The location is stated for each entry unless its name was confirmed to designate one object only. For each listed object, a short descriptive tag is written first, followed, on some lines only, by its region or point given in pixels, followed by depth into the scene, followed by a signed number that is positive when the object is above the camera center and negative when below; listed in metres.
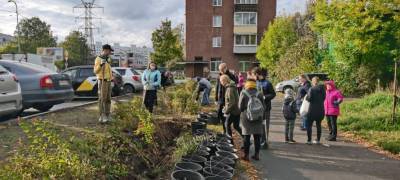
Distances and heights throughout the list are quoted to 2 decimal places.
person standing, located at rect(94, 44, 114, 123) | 8.25 -0.26
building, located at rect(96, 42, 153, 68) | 70.28 +2.83
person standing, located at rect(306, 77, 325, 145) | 8.54 -0.94
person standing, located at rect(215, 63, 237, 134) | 8.90 -0.68
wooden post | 10.70 -1.32
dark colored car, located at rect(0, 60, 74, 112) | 9.58 -0.58
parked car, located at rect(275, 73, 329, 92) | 24.60 -1.28
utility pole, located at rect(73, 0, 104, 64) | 55.66 +6.69
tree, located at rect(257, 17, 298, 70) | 32.97 +2.39
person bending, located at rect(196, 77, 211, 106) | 14.68 -0.99
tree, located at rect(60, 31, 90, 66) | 80.25 +3.42
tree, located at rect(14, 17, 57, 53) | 79.44 +6.55
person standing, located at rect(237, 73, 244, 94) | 14.95 -0.70
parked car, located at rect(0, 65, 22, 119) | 7.71 -0.69
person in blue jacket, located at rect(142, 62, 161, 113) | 10.45 -0.57
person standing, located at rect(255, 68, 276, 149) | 7.77 -0.46
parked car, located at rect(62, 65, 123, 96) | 16.39 -0.79
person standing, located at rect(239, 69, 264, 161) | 6.74 -0.93
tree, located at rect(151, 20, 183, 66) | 47.69 +2.66
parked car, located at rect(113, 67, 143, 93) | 20.53 -0.85
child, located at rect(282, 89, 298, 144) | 8.48 -1.09
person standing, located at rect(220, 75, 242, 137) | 7.53 -0.76
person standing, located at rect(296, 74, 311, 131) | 9.76 -0.61
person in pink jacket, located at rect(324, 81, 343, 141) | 9.17 -1.02
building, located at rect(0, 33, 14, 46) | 115.31 +8.02
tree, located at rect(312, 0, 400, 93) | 11.27 +1.16
